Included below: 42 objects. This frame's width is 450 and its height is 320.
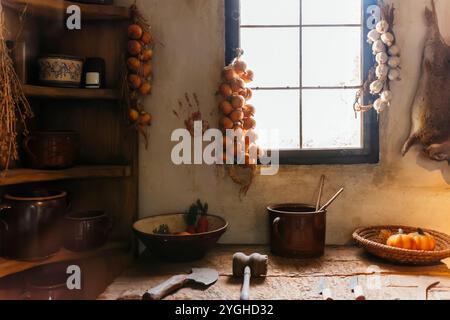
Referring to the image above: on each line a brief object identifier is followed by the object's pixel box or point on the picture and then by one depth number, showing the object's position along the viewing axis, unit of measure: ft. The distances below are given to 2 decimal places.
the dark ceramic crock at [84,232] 5.26
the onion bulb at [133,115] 5.59
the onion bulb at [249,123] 5.58
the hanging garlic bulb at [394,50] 5.56
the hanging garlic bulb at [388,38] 5.53
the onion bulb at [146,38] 5.63
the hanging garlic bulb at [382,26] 5.55
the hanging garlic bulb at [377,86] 5.59
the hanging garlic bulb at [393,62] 5.56
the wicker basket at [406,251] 4.72
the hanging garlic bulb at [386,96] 5.58
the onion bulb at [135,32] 5.55
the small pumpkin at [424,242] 4.90
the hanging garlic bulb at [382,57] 5.57
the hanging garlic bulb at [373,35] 5.60
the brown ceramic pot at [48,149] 5.16
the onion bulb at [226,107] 5.49
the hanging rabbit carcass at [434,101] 5.51
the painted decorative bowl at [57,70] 5.24
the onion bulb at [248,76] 5.65
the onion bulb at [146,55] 5.61
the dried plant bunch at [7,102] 4.65
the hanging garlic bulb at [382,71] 5.58
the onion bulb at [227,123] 5.51
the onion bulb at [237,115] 5.48
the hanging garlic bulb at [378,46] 5.58
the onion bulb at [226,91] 5.53
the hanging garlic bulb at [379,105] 5.62
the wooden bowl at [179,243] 4.84
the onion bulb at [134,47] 5.54
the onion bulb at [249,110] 5.60
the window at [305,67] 5.97
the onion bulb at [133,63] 5.57
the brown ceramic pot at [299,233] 5.09
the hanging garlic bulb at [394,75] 5.58
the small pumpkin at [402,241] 4.94
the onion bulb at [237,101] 5.46
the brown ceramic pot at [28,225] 4.85
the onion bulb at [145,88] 5.68
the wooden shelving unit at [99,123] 5.74
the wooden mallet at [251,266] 4.67
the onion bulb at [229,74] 5.54
